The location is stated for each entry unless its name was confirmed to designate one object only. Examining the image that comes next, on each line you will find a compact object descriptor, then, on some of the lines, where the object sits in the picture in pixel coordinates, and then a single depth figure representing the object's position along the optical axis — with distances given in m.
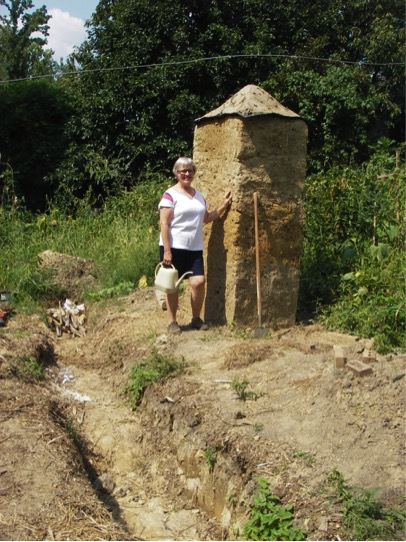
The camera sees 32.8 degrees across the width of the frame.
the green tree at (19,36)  28.73
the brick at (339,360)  5.11
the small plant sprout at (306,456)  4.15
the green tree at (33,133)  14.04
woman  6.58
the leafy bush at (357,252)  6.81
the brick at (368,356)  5.35
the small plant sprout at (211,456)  4.67
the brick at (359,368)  4.88
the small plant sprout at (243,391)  5.17
